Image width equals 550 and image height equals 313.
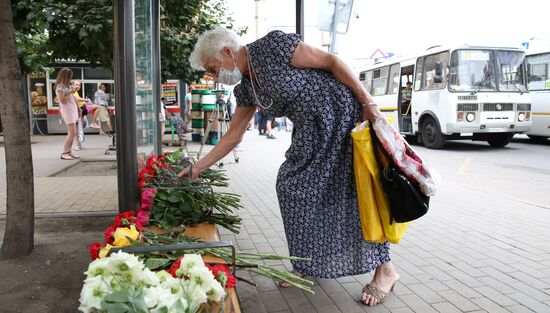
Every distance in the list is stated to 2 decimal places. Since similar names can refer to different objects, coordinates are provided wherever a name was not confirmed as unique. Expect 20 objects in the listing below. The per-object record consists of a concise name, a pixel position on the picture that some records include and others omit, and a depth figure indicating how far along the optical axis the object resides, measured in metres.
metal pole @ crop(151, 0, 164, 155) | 6.07
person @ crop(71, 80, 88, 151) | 11.17
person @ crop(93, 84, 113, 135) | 14.18
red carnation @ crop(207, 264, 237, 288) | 1.74
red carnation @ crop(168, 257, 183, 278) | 1.75
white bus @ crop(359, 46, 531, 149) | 12.34
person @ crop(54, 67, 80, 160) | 9.55
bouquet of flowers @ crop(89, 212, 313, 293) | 2.05
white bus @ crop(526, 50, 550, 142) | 13.57
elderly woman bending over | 2.74
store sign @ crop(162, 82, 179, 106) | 18.03
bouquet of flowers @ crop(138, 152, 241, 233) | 3.21
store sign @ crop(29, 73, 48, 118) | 20.72
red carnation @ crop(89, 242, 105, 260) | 2.04
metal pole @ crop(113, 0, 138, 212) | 3.38
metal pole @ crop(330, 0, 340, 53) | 5.79
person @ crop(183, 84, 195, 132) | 15.77
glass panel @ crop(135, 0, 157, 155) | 4.11
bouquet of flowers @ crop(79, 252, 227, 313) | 1.40
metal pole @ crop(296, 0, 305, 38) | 4.90
